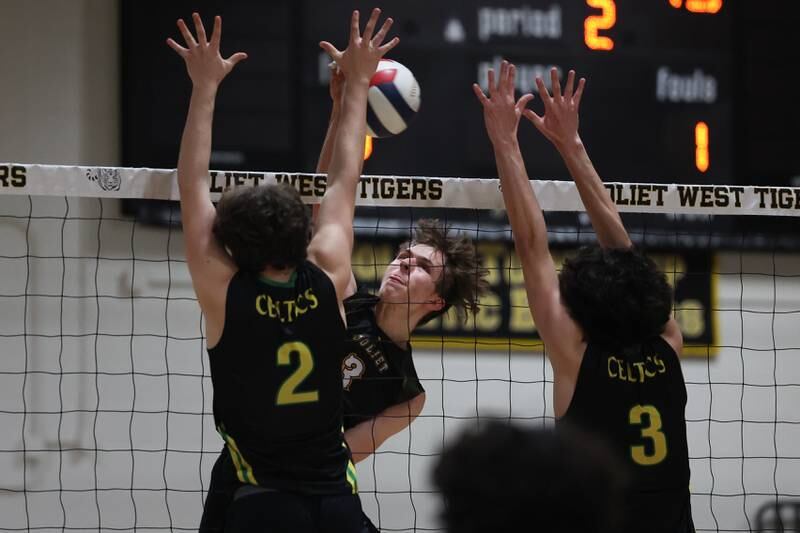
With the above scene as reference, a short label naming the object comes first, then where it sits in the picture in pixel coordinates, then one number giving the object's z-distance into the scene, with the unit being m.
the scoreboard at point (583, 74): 12.85
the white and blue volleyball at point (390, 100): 8.44
